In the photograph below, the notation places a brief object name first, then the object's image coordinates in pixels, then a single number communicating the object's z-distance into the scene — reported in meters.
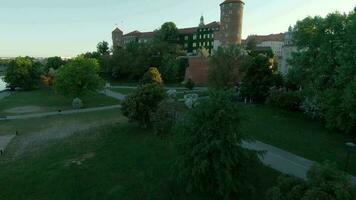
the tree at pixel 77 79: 39.06
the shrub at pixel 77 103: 38.50
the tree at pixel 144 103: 23.38
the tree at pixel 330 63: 19.48
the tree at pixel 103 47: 93.88
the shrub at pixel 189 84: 49.00
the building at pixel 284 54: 49.53
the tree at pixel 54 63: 78.19
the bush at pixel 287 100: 28.72
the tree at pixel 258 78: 33.71
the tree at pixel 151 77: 45.52
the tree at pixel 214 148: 11.07
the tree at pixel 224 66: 35.12
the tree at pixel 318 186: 8.00
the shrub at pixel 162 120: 20.80
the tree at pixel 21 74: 60.84
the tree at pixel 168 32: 91.00
